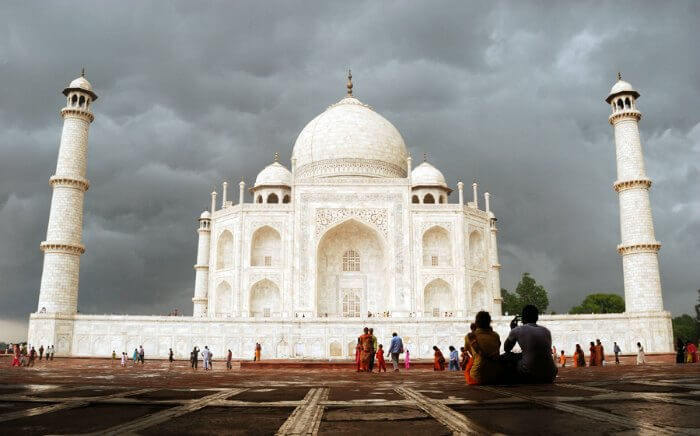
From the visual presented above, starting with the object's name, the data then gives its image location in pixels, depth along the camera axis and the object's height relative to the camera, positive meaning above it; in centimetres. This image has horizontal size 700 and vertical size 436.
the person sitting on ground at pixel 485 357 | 545 -21
